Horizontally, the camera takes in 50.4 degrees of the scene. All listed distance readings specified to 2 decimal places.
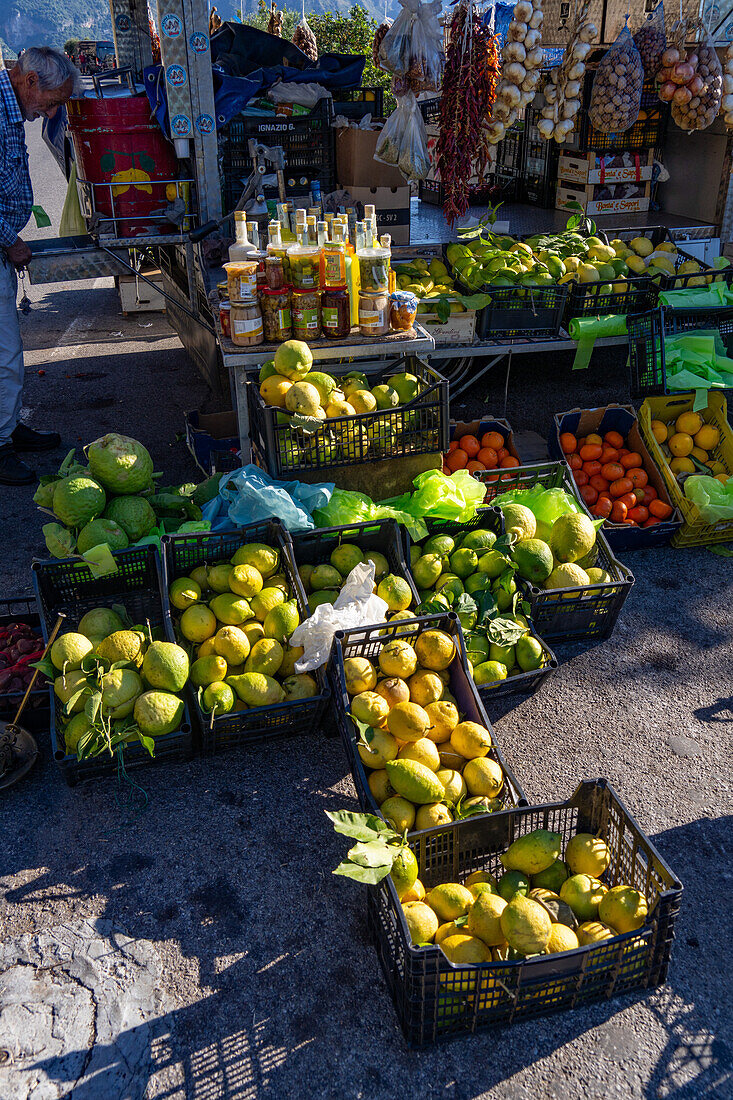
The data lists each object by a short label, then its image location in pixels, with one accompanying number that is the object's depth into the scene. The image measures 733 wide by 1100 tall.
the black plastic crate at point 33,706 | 3.37
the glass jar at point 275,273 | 4.11
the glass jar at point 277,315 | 4.21
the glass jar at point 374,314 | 4.33
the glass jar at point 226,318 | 4.45
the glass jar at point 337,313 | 4.21
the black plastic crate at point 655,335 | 5.31
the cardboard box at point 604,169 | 7.68
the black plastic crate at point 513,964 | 2.20
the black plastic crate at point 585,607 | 3.89
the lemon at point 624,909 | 2.37
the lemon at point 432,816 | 2.67
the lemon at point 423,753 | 2.81
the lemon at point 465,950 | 2.27
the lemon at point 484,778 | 2.84
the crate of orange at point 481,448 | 4.99
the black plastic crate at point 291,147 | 6.70
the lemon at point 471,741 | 2.91
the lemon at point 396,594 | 3.56
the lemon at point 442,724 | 2.98
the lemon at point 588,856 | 2.57
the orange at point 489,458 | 4.98
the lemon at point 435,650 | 3.17
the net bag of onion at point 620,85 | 6.74
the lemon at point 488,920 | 2.34
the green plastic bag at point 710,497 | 4.70
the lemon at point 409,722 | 2.86
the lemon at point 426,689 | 3.09
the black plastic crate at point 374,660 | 2.88
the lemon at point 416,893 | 2.46
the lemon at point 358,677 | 3.07
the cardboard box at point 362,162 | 6.82
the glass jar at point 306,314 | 4.19
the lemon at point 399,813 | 2.67
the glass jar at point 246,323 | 4.18
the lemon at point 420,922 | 2.32
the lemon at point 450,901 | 2.46
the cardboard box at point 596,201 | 7.84
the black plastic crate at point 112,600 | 3.14
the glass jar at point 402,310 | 4.44
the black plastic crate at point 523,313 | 5.58
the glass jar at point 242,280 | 4.06
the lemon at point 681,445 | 5.11
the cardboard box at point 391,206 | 7.07
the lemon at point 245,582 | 3.45
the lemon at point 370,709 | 2.94
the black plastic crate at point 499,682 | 3.50
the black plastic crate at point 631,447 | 4.81
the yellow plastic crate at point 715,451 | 4.82
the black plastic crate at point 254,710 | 3.22
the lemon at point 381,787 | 2.81
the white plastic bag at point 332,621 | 3.29
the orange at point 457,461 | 4.96
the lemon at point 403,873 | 2.45
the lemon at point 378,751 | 2.86
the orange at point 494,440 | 5.15
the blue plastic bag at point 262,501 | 3.71
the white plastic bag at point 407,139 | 6.39
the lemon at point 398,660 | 3.10
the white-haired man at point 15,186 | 5.11
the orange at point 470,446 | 5.09
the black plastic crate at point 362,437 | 3.94
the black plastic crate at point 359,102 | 7.62
